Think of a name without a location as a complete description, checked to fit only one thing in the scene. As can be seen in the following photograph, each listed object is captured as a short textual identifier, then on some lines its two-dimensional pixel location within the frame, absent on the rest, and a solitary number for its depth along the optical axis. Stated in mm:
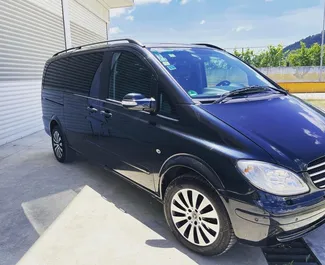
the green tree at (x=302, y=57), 41344
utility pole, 29134
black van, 1967
